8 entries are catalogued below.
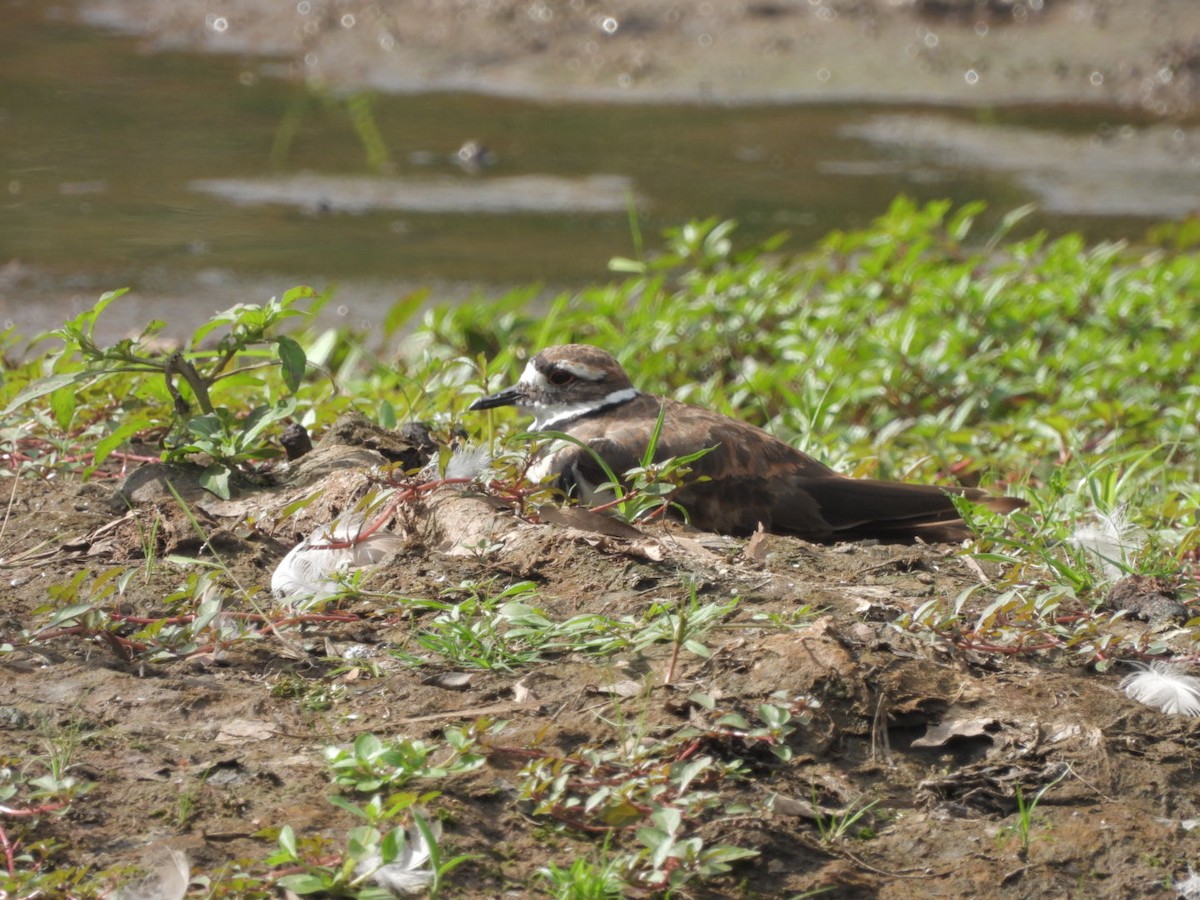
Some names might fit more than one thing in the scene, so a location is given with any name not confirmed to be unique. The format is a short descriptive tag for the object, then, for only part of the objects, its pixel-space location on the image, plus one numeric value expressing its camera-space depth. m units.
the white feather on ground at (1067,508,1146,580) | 8.79
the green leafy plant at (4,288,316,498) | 8.66
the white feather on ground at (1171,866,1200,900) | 6.20
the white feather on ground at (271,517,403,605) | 7.79
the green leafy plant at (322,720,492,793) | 6.09
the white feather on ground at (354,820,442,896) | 5.66
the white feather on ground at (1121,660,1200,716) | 7.24
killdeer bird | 10.07
